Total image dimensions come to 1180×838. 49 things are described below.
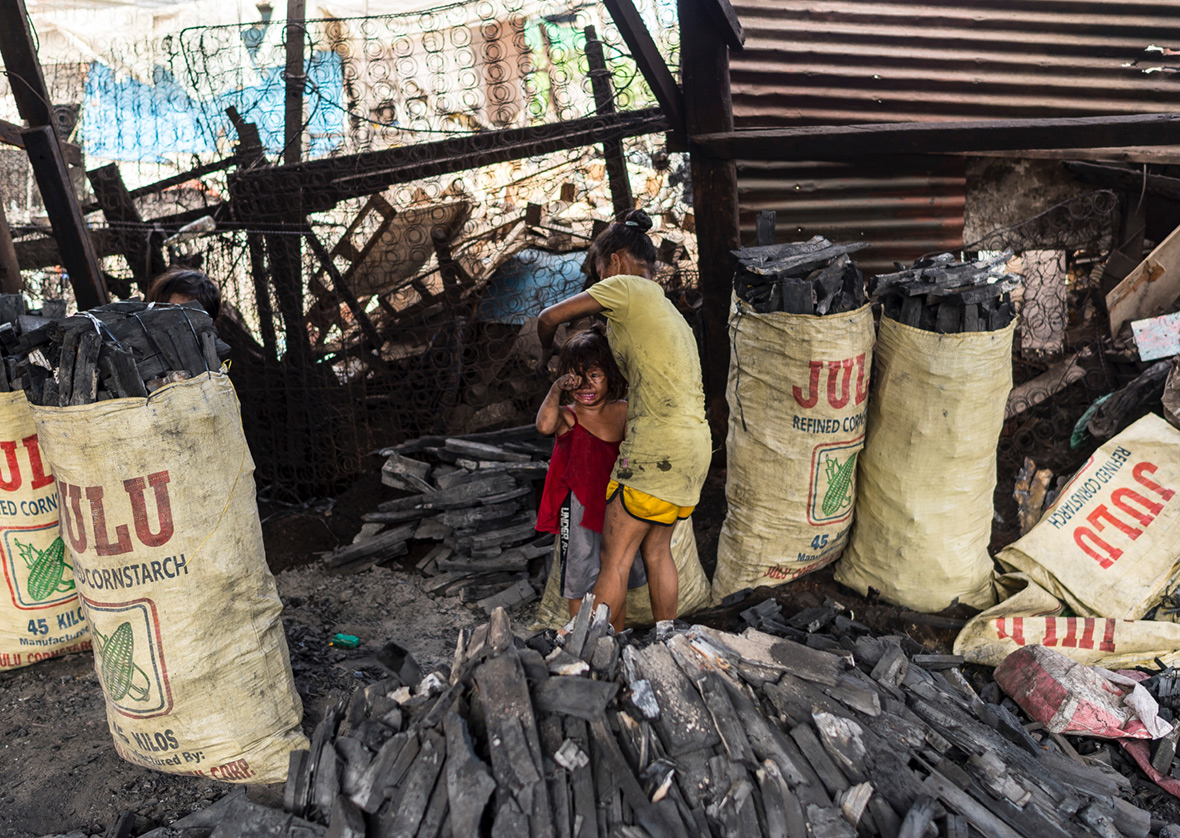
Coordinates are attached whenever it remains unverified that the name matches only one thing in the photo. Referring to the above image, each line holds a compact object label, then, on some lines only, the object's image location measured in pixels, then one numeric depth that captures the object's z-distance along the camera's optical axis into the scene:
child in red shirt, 3.65
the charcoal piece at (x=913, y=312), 3.77
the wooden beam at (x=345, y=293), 5.03
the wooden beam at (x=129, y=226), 5.23
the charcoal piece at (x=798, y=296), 3.67
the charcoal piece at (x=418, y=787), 2.33
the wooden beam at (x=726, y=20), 4.34
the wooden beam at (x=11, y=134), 4.47
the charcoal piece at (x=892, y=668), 3.08
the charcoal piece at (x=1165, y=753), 3.19
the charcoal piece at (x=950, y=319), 3.69
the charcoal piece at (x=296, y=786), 2.56
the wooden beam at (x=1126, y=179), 5.53
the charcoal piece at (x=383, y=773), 2.41
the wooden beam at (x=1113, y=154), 5.55
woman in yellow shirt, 3.49
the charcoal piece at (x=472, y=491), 4.75
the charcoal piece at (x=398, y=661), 3.26
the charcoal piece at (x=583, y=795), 2.30
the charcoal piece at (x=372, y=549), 4.85
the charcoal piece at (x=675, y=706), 2.56
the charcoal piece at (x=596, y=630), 2.77
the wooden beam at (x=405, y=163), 4.89
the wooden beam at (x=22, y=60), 4.39
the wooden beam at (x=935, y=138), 4.03
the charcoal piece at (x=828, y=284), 3.68
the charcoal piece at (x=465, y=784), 2.25
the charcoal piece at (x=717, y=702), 2.54
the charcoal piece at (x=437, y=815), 2.31
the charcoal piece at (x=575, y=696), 2.52
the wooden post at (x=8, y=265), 4.43
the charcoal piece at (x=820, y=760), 2.52
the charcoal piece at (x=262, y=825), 2.48
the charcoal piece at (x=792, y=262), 3.67
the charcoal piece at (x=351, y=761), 2.50
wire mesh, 5.06
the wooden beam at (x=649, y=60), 4.34
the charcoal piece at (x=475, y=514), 4.69
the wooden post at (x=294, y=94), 5.02
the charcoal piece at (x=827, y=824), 2.34
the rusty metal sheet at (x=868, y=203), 5.54
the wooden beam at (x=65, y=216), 4.47
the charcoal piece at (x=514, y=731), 2.30
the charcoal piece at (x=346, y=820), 2.31
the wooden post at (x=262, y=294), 5.12
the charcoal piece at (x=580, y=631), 2.78
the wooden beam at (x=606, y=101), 4.95
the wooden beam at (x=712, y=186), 4.54
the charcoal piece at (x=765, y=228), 4.26
